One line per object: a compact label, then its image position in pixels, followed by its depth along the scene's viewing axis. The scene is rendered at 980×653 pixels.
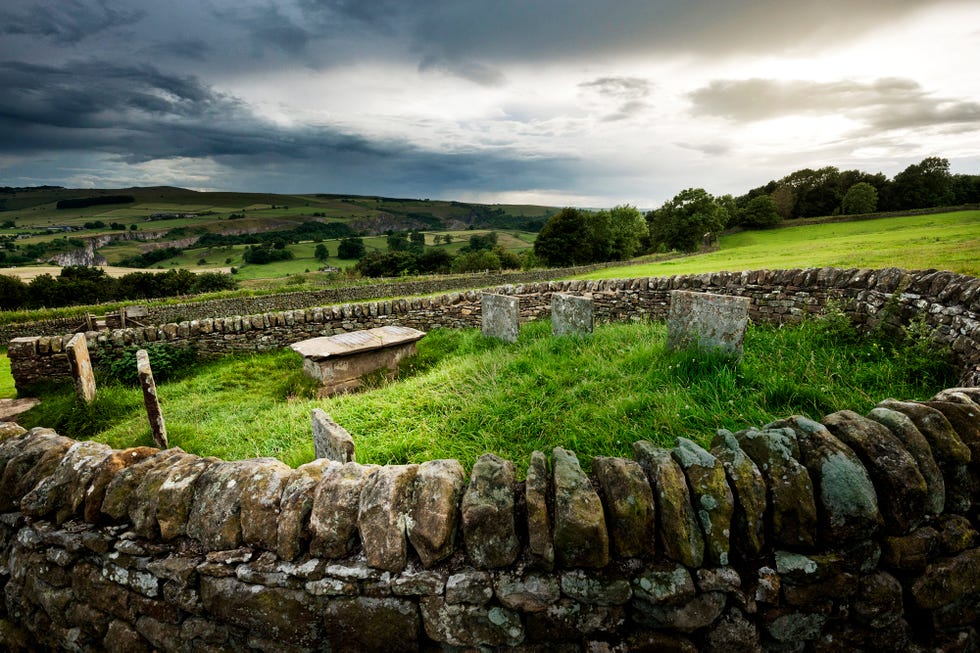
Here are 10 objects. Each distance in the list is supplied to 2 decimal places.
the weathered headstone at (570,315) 7.73
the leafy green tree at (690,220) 54.41
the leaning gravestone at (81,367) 7.36
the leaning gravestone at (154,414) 5.98
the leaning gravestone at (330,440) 3.85
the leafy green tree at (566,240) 59.34
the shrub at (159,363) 9.29
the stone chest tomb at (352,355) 7.98
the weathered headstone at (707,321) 5.41
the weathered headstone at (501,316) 9.20
